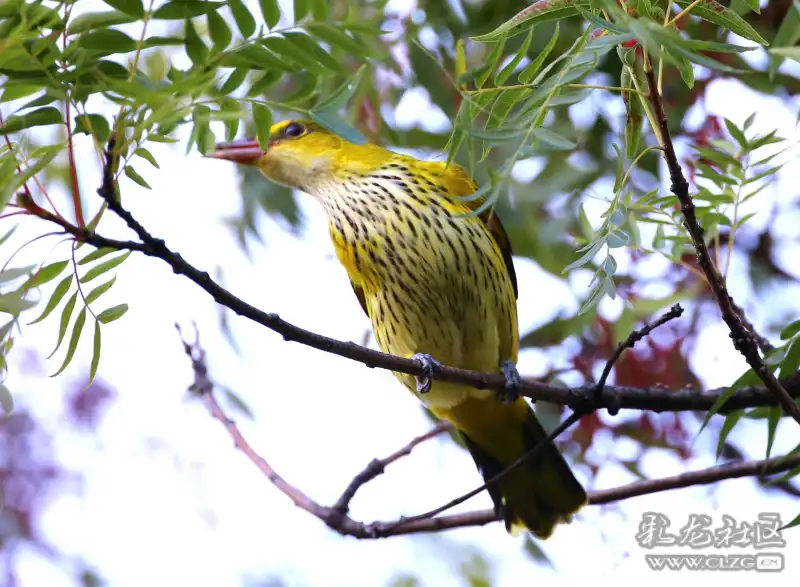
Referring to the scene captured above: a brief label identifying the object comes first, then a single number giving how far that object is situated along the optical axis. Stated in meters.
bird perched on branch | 4.89
